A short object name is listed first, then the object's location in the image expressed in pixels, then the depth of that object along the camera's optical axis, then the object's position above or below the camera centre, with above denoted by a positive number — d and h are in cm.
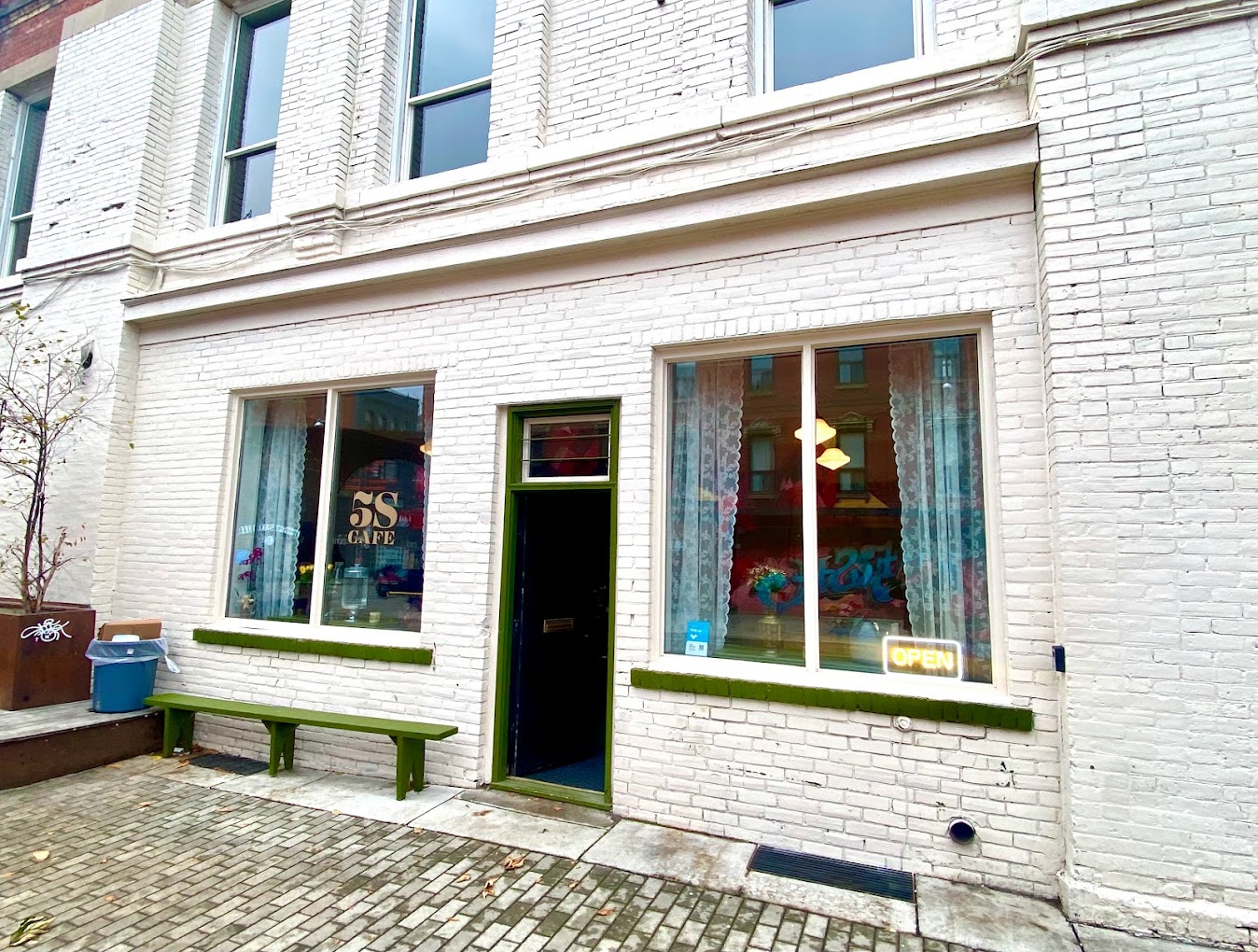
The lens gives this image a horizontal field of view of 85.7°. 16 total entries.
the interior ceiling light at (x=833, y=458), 459 +77
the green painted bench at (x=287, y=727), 498 -127
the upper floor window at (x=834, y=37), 502 +406
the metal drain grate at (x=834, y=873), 378 -172
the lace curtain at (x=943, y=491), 420 +53
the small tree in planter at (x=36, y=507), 616 +49
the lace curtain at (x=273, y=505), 645 +53
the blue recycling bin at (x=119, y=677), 596 -106
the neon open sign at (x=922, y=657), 418 -51
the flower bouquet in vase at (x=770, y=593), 464 -15
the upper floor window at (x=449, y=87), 645 +460
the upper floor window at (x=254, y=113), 758 +505
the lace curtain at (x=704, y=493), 485 +55
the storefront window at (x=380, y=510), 592 +47
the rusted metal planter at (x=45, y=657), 605 -94
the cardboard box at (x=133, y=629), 609 -67
